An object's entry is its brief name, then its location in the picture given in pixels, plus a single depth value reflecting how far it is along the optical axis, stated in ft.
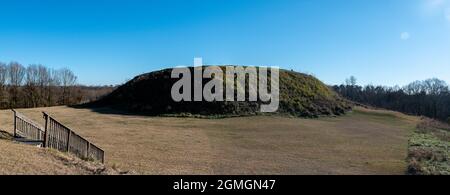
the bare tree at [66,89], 208.59
